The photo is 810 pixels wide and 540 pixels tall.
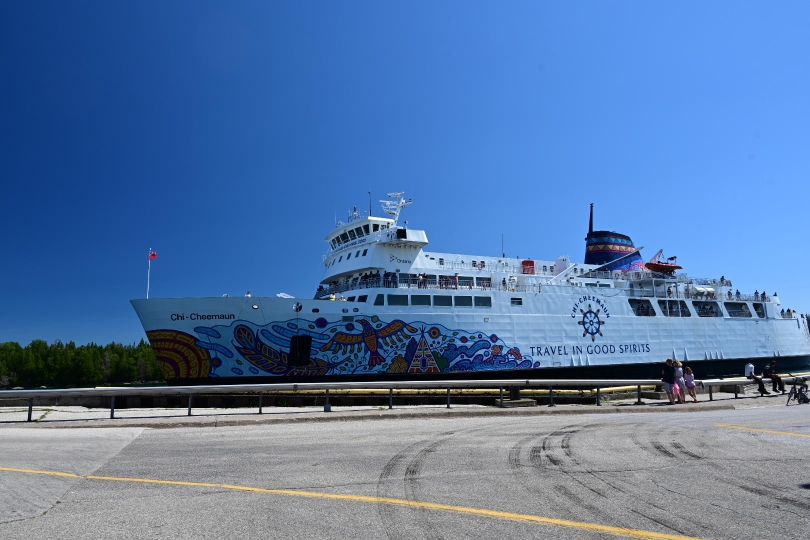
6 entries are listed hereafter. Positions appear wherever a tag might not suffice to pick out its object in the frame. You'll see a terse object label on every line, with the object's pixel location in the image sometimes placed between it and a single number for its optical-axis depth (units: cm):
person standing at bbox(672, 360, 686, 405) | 1423
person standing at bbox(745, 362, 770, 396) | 1667
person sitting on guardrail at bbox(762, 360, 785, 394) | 1736
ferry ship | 2311
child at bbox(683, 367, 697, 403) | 1452
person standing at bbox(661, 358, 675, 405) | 1403
